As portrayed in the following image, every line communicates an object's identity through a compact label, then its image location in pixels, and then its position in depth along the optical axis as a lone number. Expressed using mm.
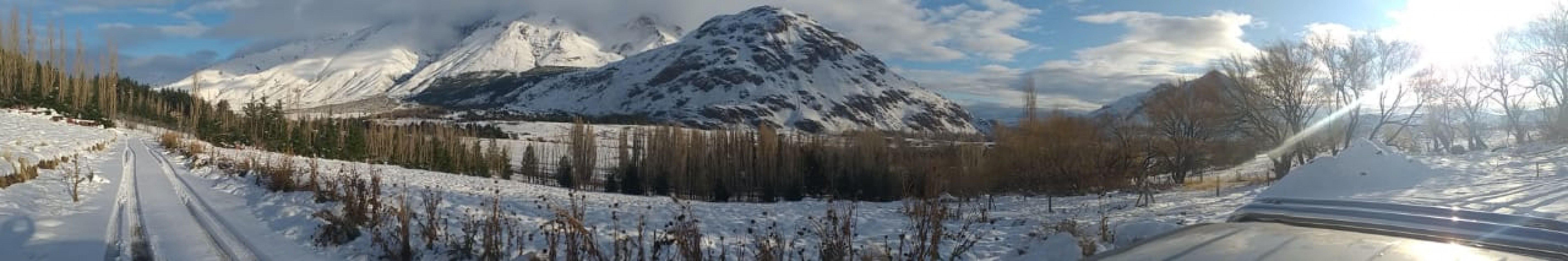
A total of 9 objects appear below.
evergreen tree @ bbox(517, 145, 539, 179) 54094
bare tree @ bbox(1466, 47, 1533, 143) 37031
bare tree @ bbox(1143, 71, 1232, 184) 35125
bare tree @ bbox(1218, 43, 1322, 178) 32281
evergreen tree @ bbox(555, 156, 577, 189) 49781
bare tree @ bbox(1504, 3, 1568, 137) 31000
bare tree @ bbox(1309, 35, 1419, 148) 32844
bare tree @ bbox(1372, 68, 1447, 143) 32844
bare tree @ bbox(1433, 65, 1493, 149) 39062
